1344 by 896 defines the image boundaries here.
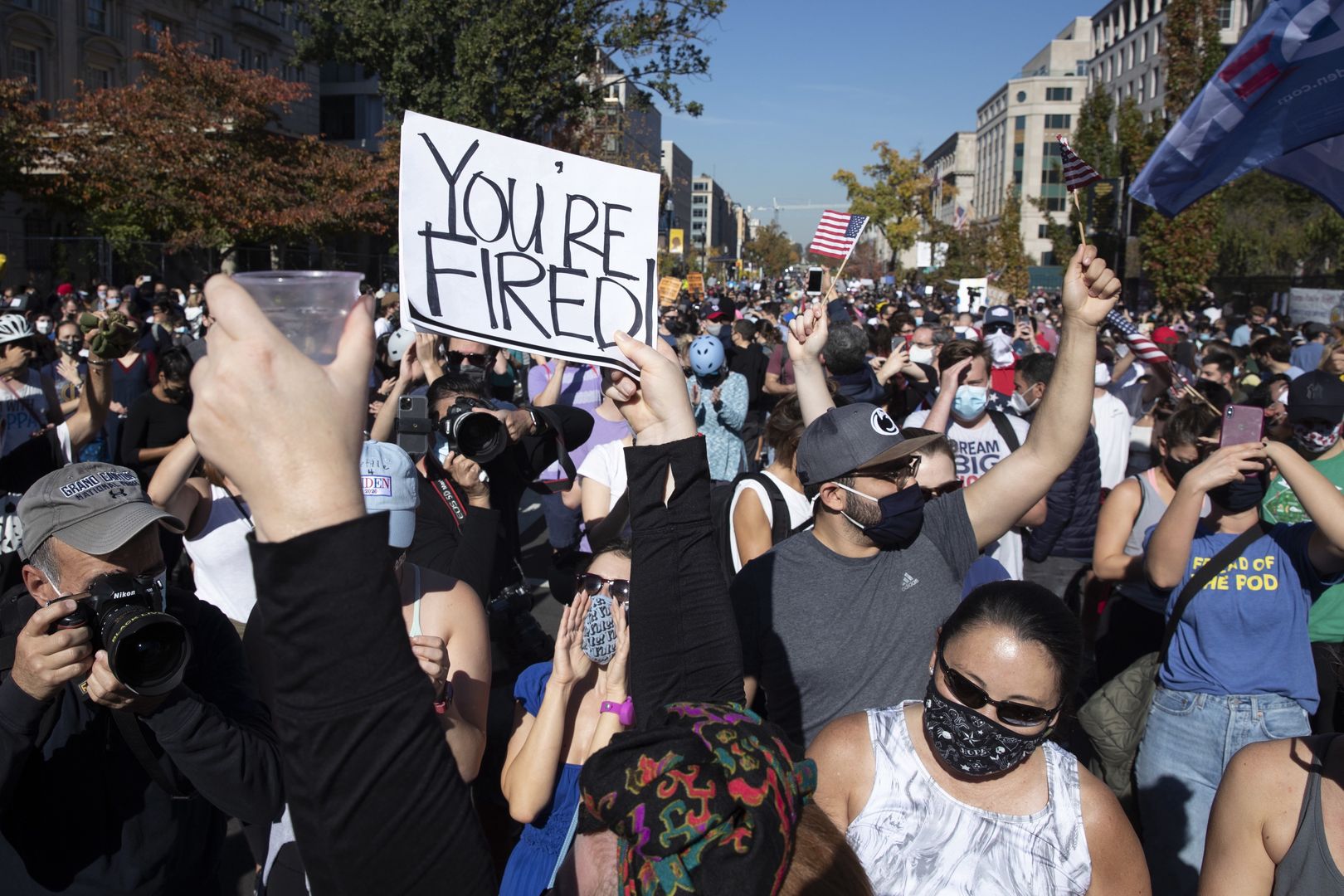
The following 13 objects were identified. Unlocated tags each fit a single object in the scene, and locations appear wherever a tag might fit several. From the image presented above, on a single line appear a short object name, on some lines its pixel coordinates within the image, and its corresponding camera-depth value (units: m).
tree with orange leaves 25.89
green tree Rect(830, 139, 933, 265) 65.50
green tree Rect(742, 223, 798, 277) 109.94
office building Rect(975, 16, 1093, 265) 98.31
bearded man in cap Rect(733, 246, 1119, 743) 2.80
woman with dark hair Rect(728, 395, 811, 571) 3.90
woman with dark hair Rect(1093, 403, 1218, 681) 4.17
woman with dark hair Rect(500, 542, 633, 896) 2.68
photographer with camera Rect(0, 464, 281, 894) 2.10
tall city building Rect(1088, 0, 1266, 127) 64.69
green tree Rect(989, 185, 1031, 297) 44.97
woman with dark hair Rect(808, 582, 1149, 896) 2.12
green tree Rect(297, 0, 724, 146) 25.05
